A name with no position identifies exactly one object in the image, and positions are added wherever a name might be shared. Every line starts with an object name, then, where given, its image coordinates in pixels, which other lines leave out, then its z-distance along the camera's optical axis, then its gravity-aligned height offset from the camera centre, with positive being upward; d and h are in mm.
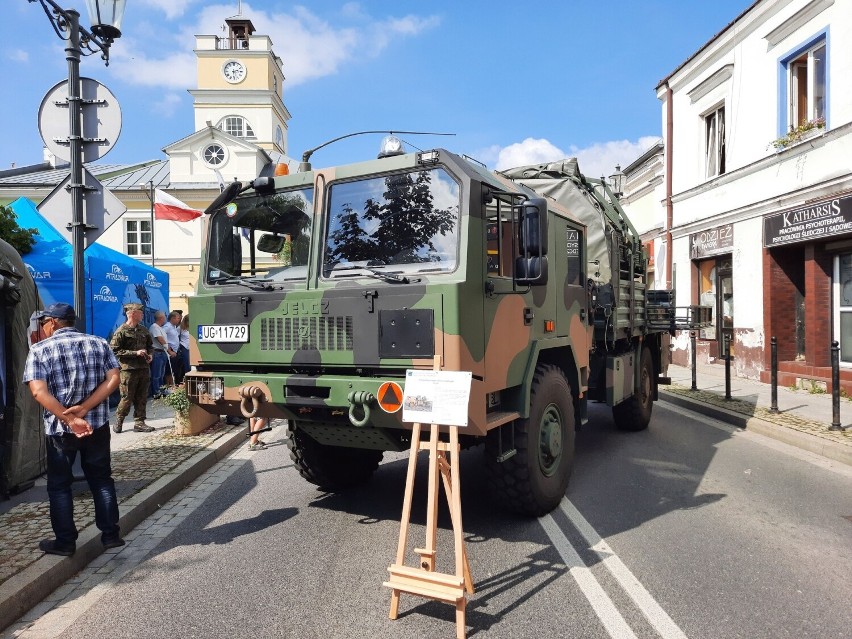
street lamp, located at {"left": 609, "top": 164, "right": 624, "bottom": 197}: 21266 +4351
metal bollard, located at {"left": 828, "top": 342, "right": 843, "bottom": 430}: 7957 -902
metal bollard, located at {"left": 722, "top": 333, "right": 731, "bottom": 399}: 11062 -1068
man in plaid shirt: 4289 -614
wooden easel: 3408 -1293
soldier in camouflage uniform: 8672 -583
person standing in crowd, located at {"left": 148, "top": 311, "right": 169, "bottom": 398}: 11214 -699
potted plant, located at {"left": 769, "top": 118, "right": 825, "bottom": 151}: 11891 +3312
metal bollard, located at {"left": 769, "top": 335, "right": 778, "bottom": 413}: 9531 -975
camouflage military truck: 4262 +56
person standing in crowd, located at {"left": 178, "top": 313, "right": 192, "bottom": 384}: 12484 -560
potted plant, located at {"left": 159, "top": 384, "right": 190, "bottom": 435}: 8281 -1116
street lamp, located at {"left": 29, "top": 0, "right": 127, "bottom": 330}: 5762 +1832
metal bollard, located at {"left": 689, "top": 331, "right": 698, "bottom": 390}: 12398 -1062
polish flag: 17172 +2885
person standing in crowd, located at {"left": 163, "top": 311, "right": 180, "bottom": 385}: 11853 -297
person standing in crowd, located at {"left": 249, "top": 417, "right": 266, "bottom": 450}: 7183 -1290
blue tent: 10570 +754
